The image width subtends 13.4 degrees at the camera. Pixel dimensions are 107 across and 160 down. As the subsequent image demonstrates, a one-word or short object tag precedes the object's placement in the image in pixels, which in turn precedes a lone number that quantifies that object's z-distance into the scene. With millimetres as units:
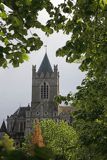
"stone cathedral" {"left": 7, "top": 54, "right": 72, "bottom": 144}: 124875
